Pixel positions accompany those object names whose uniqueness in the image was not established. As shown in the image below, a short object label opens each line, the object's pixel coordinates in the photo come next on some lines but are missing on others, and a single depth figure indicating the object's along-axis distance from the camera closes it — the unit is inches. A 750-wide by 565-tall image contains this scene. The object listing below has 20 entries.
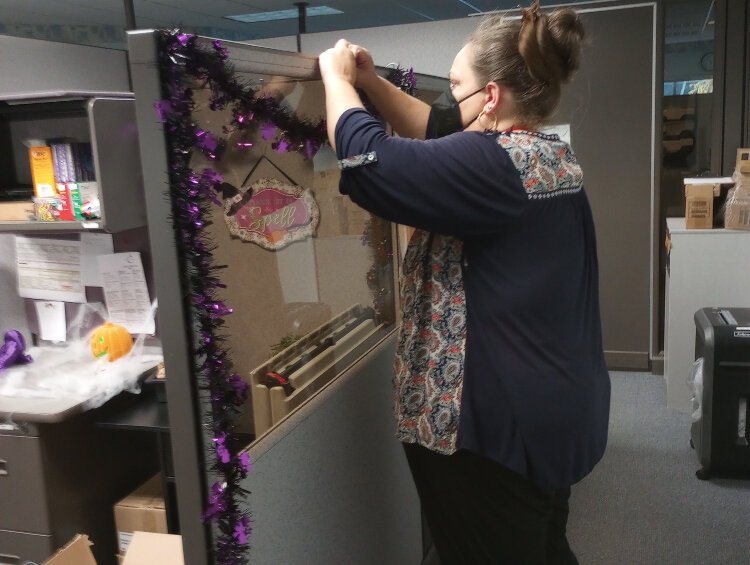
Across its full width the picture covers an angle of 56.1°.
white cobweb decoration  67.1
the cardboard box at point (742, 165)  123.6
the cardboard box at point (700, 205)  128.7
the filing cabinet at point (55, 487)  65.0
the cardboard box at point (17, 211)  67.5
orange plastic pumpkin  74.2
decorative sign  45.8
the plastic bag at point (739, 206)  126.1
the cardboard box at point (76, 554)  59.2
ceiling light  284.2
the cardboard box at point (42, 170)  66.1
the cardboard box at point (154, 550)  60.3
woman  42.4
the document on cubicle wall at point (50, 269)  77.4
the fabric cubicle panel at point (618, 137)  143.9
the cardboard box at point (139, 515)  68.6
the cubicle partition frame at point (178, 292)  36.0
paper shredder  102.8
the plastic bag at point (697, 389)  108.9
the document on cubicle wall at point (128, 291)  75.2
